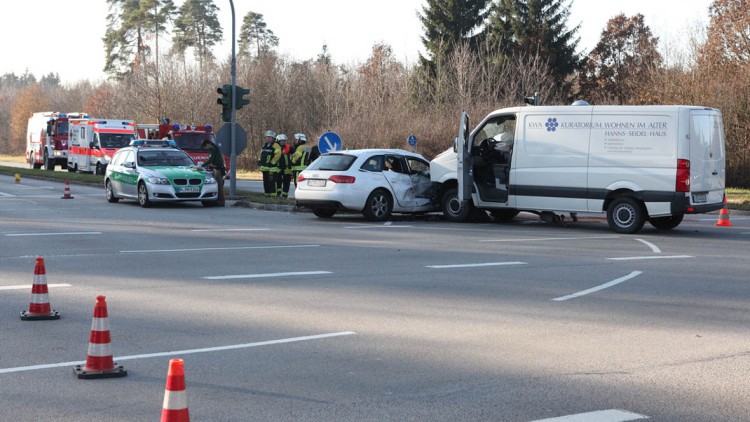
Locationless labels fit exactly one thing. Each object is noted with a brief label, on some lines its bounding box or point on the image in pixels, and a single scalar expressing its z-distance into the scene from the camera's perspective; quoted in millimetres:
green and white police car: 24594
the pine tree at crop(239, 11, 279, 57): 105812
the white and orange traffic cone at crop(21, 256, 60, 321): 8812
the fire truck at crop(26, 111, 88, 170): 51250
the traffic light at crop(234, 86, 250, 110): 27453
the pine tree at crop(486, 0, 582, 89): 65125
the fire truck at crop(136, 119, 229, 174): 36188
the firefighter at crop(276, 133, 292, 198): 27406
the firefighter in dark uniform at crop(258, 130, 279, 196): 27609
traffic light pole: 27406
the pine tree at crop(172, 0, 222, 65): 97062
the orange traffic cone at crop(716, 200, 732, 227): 20891
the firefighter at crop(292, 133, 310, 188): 27531
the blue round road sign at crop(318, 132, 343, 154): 25550
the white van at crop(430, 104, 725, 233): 17766
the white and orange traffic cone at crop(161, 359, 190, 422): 4445
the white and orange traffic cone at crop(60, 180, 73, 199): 27983
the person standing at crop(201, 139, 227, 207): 25672
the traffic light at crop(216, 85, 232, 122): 27328
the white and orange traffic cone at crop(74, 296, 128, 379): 6523
